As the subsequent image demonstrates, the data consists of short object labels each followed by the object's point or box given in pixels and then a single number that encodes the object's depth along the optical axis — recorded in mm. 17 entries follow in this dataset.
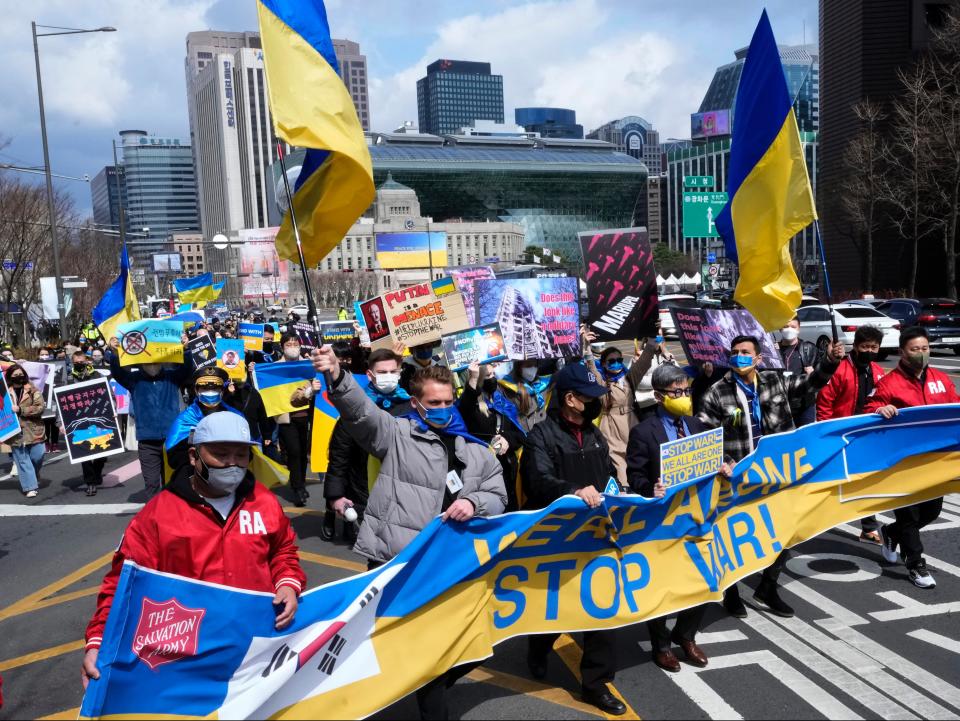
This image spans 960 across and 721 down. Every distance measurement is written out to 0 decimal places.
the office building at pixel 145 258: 181375
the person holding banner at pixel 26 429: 10305
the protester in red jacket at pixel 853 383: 6551
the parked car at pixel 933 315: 21438
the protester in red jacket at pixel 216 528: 3336
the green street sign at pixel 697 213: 39750
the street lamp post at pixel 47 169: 23656
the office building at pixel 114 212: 188025
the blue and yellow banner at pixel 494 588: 3252
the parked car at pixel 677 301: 30797
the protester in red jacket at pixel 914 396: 5848
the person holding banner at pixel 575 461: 4348
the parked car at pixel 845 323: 21281
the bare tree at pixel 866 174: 36128
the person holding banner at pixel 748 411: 5466
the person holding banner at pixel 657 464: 4758
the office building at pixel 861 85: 37406
